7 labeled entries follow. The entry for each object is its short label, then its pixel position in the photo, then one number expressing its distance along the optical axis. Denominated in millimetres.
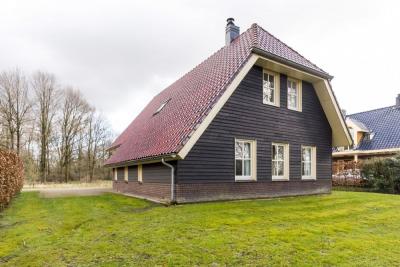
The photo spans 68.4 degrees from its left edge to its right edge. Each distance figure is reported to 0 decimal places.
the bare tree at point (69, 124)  35562
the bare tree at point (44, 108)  33531
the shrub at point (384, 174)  16391
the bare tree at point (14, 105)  30234
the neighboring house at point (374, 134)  22781
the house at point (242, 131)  10008
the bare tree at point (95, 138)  38969
